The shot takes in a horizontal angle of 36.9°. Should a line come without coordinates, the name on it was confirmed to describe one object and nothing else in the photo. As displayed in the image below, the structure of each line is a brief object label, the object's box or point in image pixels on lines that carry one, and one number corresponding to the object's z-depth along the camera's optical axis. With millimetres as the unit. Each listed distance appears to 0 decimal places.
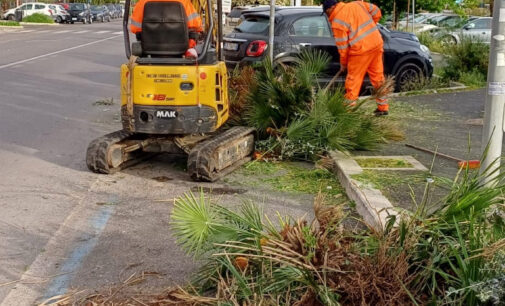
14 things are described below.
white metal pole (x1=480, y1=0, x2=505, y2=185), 5402
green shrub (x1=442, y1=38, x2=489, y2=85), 16297
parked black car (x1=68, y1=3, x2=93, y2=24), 61094
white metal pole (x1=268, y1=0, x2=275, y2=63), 11733
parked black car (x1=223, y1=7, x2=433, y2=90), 13289
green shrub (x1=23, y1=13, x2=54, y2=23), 54125
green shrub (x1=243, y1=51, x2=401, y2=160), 8688
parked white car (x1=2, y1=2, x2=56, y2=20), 56875
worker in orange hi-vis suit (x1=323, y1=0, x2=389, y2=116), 10148
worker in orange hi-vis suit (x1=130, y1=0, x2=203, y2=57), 8180
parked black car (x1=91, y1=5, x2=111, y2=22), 65612
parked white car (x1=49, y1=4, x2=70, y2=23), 58594
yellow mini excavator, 8086
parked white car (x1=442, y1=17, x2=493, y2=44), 29692
